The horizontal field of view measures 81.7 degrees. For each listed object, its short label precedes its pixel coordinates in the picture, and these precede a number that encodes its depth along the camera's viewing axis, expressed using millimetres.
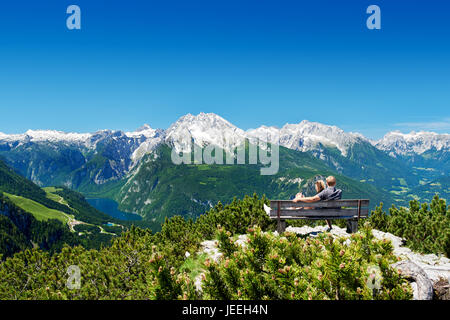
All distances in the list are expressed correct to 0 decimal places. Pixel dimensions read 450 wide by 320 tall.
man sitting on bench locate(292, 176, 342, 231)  14305
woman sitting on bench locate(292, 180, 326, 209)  15555
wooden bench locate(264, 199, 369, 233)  14023
